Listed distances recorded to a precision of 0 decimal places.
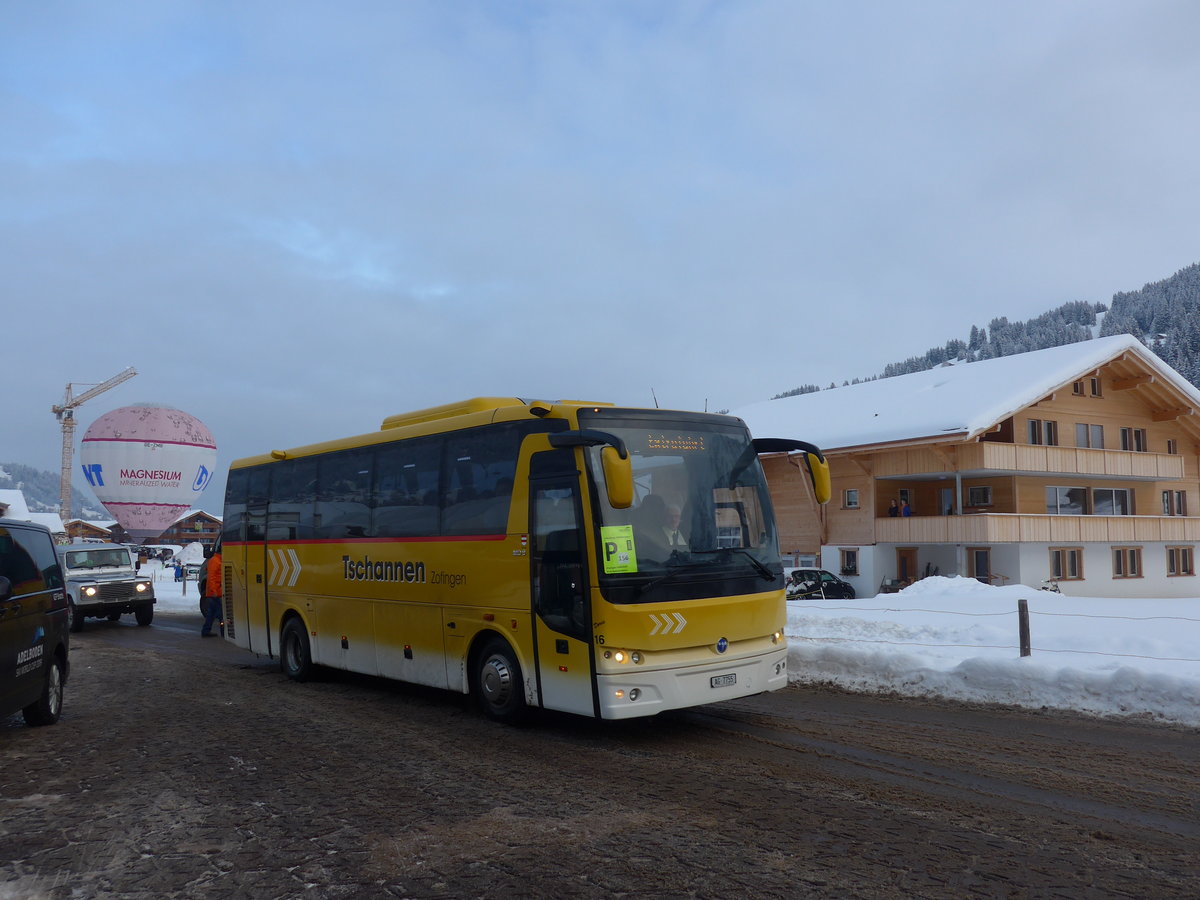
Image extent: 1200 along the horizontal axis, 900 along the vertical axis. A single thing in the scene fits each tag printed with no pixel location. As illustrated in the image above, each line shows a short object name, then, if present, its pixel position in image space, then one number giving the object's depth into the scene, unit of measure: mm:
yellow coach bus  8406
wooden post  12016
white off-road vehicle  23562
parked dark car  33844
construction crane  136938
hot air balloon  72688
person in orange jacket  20891
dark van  8594
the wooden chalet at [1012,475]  34875
